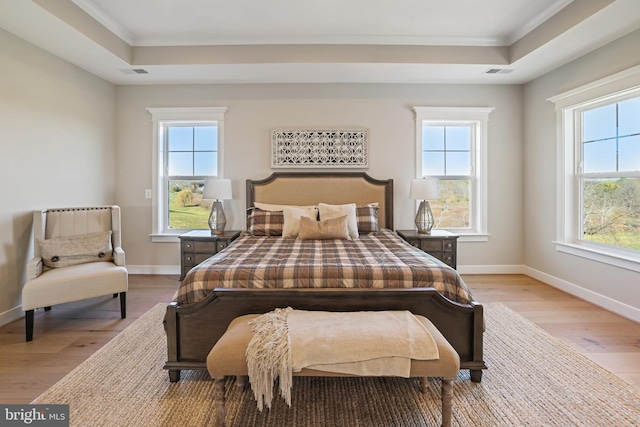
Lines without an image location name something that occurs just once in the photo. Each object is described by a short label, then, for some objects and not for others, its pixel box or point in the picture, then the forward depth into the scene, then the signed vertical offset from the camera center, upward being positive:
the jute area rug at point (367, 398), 1.71 -1.06
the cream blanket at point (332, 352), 1.53 -0.66
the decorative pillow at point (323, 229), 3.33 -0.19
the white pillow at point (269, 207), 4.03 +0.04
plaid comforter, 2.08 -0.41
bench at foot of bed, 1.54 -0.74
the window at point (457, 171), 4.46 +0.55
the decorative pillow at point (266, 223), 3.74 -0.15
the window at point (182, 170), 4.44 +0.54
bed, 1.97 -0.50
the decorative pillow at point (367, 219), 3.82 -0.10
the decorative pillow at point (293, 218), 3.55 -0.09
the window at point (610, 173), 3.12 +0.40
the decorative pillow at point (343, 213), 3.55 -0.03
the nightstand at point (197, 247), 3.83 -0.43
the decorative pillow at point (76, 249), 2.95 -0.37
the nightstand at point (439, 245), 3.84 -0.40
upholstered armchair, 2.70 -0.46
